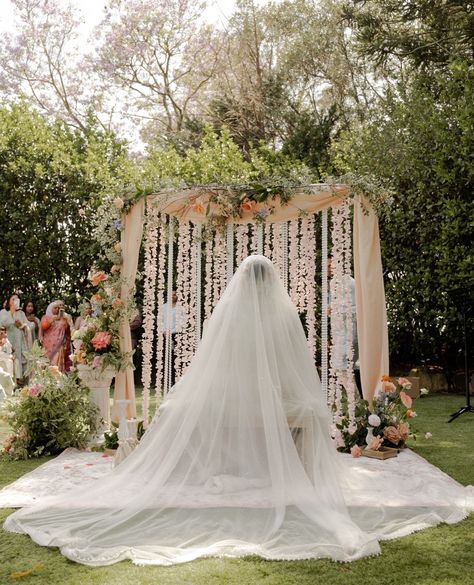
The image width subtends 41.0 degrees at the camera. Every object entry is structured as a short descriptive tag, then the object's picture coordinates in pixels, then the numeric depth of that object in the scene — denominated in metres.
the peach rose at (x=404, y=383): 5.88
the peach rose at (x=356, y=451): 5.67
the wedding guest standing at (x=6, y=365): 8.73
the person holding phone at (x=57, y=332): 10.41
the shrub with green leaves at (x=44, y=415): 5.77
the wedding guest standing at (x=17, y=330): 10.30
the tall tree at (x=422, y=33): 11.77
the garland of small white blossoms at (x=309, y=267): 6.43
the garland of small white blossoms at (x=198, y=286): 6.59
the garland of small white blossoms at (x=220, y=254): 6.58
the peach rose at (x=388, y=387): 5.73
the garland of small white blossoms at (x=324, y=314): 6.14
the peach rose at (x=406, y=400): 5.75
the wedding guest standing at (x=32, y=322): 10.64
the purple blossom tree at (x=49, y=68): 17.33
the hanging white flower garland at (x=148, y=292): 6.37
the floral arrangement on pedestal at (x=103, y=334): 6.12
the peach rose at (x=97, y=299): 6.23
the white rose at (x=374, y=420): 5.67
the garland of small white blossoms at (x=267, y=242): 6.69
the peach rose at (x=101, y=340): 6.05
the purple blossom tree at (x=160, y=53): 17.11
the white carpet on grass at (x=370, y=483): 4.06
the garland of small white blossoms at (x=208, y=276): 6.72
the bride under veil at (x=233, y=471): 3.21
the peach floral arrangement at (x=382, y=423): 5.77
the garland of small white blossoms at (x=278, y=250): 6.61
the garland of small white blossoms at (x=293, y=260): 6.55
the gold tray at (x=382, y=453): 5.58
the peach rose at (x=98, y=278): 6.25
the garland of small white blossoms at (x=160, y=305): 6.35
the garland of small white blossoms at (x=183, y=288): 6.69
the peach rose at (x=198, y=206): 6.18
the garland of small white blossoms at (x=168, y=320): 6.40
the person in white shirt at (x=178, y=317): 6.64
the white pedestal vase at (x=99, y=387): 6.30
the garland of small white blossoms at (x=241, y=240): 6.61
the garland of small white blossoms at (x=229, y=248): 6.49
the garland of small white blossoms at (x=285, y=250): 6.62
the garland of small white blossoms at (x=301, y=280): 6.63
